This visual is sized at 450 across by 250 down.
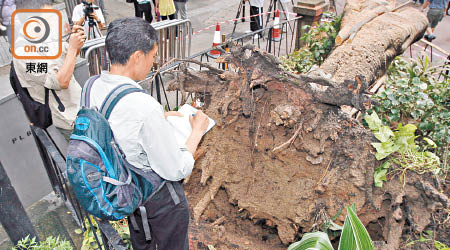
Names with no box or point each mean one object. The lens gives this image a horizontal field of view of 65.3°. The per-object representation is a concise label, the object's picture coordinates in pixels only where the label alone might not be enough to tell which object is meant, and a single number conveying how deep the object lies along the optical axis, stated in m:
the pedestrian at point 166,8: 7.26
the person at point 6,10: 5.71
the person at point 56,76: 2.84
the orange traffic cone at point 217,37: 6.38
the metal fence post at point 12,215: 2.46
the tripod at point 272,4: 8.67
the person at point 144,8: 7.43
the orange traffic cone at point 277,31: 7.43
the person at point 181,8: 7.84
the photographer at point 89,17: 5.37
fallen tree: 2.78
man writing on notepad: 1.72
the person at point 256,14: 8.23
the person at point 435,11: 8.05
